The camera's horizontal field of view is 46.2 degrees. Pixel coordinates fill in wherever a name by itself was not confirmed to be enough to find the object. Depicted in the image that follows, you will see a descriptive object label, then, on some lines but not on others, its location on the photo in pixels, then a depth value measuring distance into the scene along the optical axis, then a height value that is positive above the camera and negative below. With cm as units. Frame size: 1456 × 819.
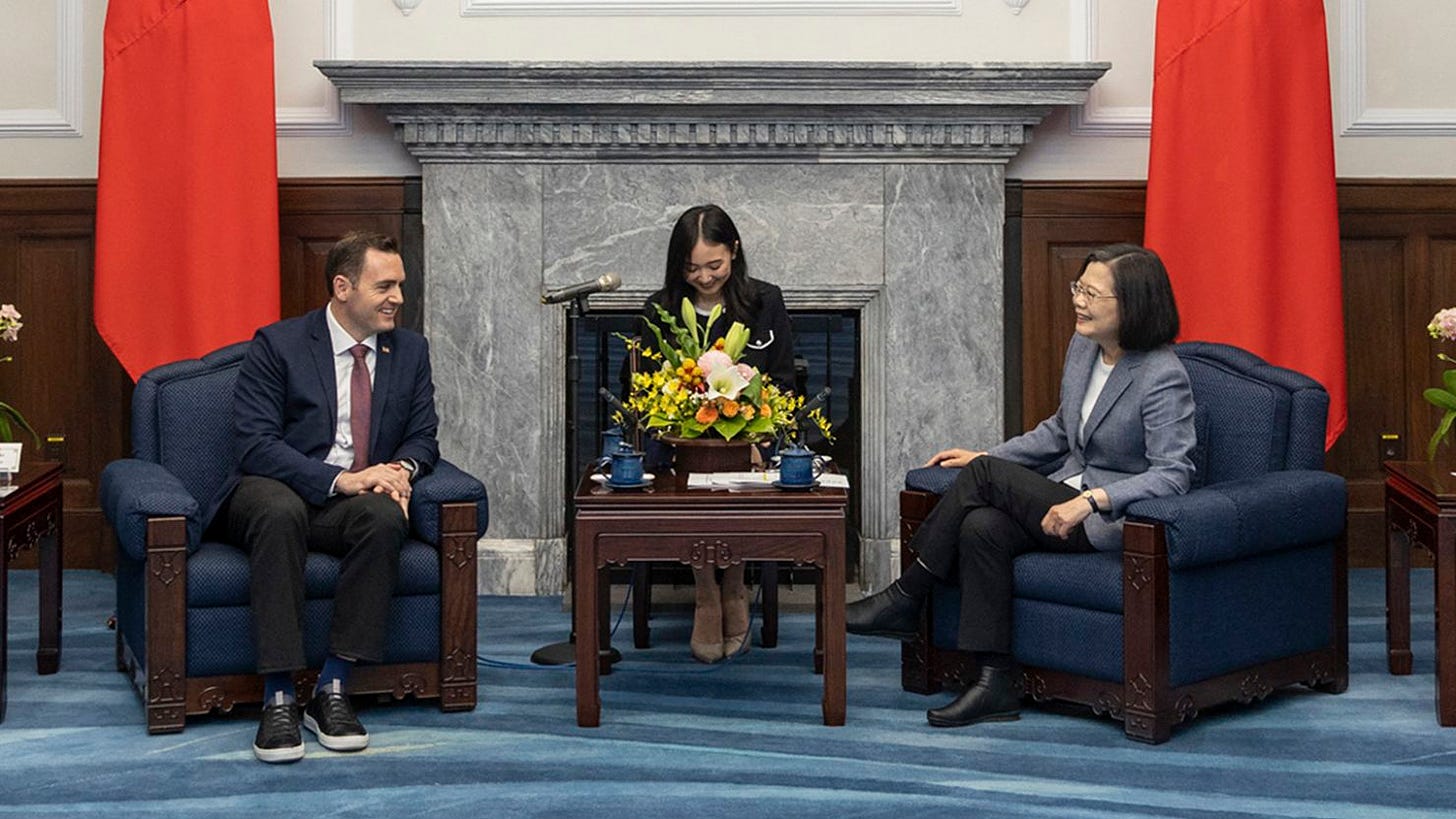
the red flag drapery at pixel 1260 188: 554 +77
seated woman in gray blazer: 403 -14
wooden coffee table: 393 -24
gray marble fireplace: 578 +60
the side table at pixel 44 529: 431 -27
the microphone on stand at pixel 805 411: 445 +4
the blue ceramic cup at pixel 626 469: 405 -10
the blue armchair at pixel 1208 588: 388 -39
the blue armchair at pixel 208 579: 395 -36
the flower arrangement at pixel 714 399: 416 +6
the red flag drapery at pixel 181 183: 552 +78
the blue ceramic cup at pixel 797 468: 403 -10
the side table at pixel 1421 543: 402 -30
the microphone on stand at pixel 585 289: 437 +35
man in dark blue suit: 389 -10
